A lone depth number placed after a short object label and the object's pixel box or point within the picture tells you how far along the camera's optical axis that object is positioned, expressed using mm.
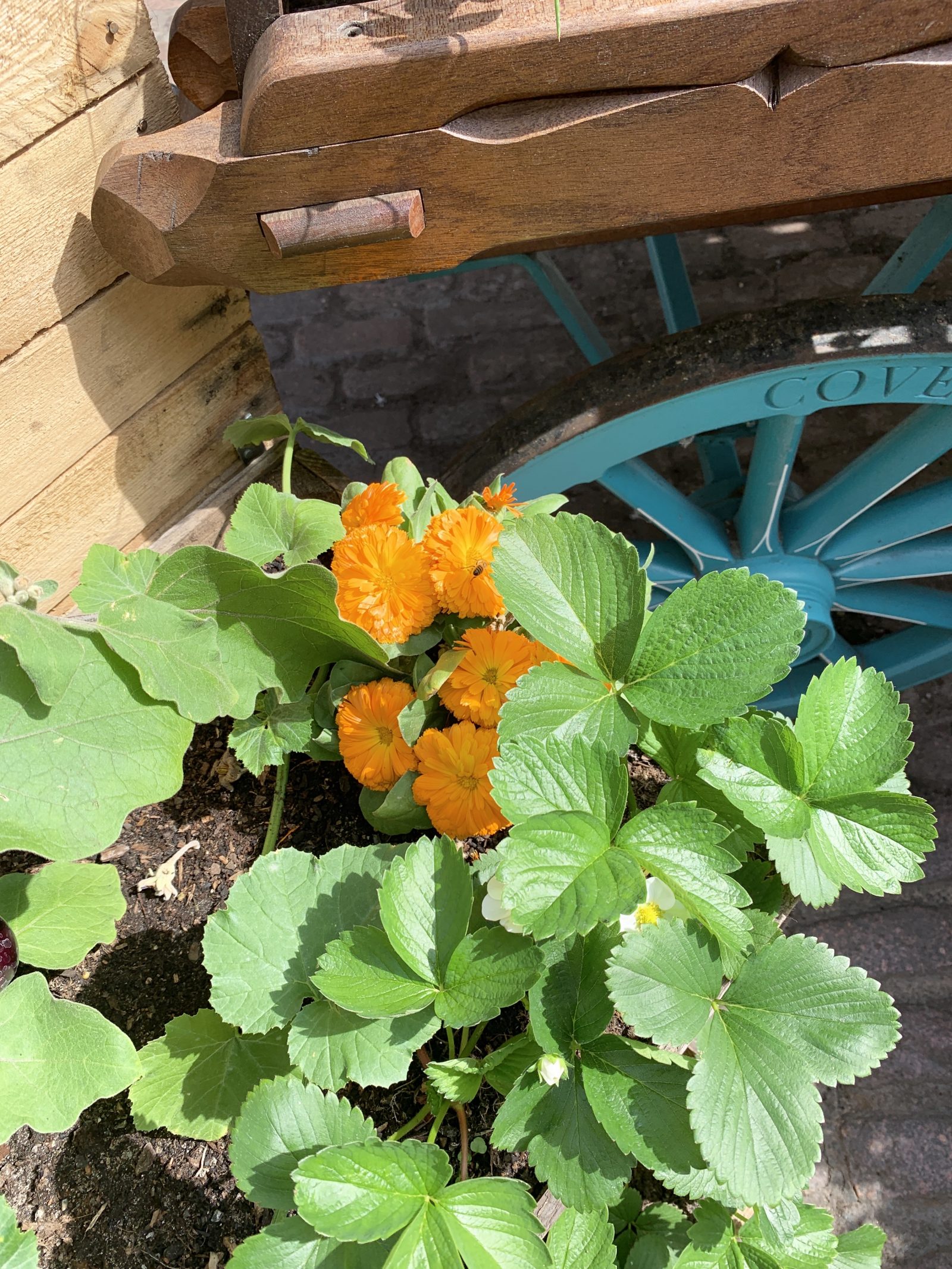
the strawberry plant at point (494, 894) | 554
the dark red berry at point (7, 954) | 676
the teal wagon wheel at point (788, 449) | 1012
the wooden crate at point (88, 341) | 776
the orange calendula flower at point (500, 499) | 805
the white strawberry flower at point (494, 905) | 634
